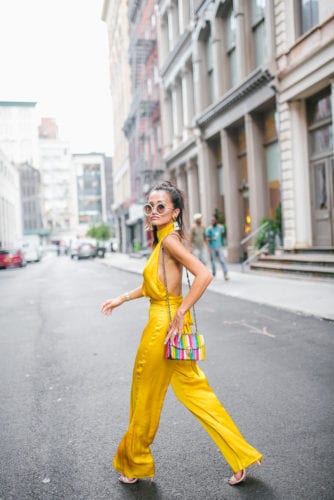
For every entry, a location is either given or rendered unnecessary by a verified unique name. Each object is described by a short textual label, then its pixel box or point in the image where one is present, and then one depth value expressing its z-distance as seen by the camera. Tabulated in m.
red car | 33.94
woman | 2.66
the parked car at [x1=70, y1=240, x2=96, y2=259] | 41.03
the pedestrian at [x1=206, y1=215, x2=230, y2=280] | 13.96
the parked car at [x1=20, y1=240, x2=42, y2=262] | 45.25
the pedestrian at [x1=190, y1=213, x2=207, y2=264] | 15.43
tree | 59.33
